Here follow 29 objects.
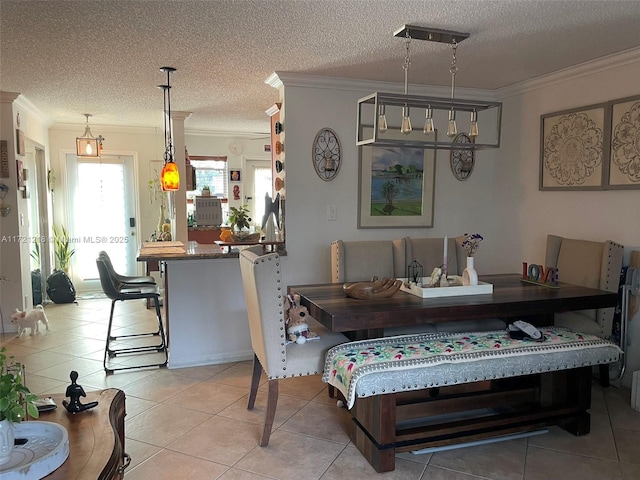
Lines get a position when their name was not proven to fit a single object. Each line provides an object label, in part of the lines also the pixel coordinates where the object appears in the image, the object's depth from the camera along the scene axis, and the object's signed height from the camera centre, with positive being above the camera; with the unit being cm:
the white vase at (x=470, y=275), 290 -43
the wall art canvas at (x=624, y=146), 319 +40
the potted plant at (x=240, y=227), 404 -21
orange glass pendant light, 434 +23
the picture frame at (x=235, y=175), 779 +43
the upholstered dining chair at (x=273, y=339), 247 -72
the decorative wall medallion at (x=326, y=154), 395 +40
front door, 665 -18
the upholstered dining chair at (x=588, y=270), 319 -46
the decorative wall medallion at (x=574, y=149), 343 +42
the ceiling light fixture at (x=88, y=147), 582 +67
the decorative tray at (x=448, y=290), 278 -51
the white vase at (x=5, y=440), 134 -67
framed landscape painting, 412 +14
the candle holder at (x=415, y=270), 353 -51
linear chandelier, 265 +57
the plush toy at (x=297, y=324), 269 -68
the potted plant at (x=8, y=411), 134 -59
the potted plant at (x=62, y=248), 634 -61
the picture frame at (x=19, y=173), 474 +27
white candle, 290 -31
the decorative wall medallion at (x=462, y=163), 439 +37
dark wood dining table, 244 -55
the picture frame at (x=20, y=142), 474 +59
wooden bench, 231 -91
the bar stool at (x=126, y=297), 376 -76
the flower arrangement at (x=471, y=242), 292 -23
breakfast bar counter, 372 -83
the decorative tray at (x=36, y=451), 129 -72
